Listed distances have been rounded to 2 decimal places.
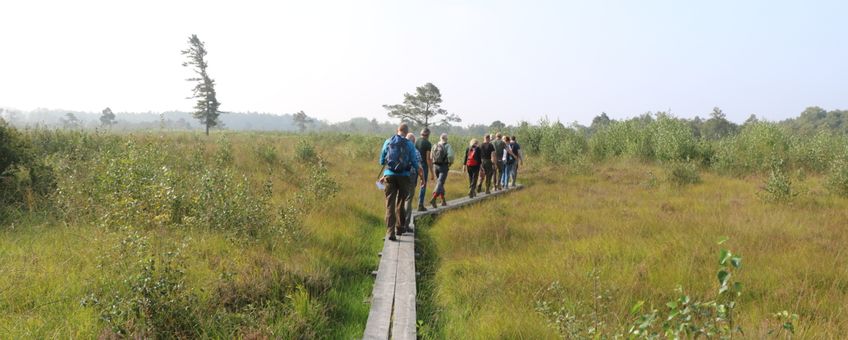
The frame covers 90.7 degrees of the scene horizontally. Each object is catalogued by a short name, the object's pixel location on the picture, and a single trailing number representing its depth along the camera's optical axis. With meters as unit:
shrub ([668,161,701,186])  13.61
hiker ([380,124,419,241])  6.48
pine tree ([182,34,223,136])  44.22
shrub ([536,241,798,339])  2.02
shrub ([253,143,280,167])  15.35
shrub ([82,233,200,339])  3.11
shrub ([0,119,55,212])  6.54
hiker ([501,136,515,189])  12.96
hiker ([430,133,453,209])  9.72
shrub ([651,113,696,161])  19.84
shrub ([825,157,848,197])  10.19
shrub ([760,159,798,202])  9.25
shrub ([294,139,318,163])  17.91
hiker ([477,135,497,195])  11.62
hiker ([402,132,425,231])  6.90
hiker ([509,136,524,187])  13.22
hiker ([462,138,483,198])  11.30
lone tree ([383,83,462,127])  61.28
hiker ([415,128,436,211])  8.39
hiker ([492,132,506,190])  12.81
